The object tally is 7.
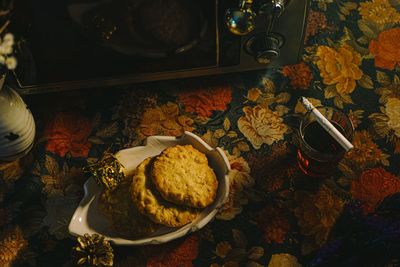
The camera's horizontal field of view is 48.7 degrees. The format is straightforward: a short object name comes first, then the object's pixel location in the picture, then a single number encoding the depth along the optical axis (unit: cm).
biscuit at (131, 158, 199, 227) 72
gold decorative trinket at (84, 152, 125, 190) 77
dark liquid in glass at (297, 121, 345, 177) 77
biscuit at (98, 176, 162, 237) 75
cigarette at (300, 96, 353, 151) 72
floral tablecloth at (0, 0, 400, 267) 79
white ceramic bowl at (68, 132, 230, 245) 75
